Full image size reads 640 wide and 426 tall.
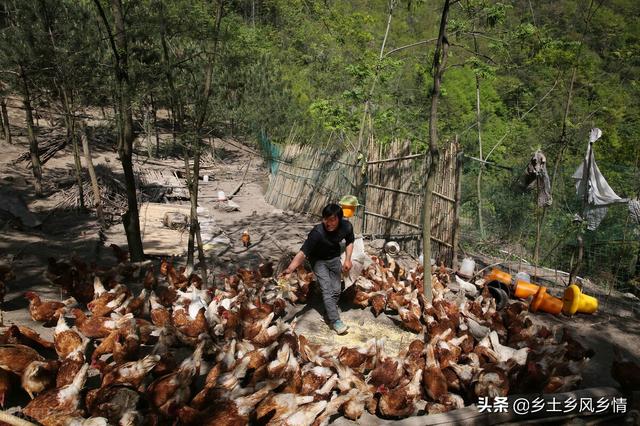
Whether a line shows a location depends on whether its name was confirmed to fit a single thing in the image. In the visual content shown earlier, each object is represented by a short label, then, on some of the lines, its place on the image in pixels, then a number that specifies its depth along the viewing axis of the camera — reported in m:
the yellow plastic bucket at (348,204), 7.21
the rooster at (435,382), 3.27
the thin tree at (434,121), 4.37
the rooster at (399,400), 3.10
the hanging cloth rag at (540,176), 7.43
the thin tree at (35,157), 10.52
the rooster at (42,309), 3.75
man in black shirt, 4.60
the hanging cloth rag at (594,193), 7.07
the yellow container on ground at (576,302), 5.61
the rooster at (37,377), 2.59
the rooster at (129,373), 2.76
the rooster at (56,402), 2.37
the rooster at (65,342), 3.09
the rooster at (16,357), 2.63
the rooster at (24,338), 2.94
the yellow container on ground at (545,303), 5.72
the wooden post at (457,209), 6.69
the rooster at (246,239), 8.30
